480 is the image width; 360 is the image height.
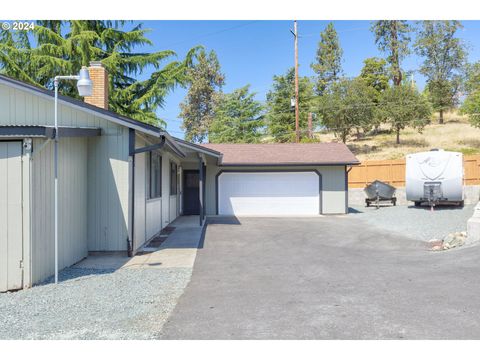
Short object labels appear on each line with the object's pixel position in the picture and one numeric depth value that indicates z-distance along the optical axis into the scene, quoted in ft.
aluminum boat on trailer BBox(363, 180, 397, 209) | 67.92
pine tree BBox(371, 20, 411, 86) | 142.51
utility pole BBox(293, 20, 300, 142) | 79.51
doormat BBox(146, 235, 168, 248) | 33.66
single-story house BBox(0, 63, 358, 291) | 19.93
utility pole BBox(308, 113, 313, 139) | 94.38
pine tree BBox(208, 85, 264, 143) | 119.65
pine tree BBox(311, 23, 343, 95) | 150.10
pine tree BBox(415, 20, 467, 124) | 129.70
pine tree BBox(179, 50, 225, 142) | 133.08
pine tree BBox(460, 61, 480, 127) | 107.34
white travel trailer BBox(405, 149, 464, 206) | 58.44
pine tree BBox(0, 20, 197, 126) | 67.77
